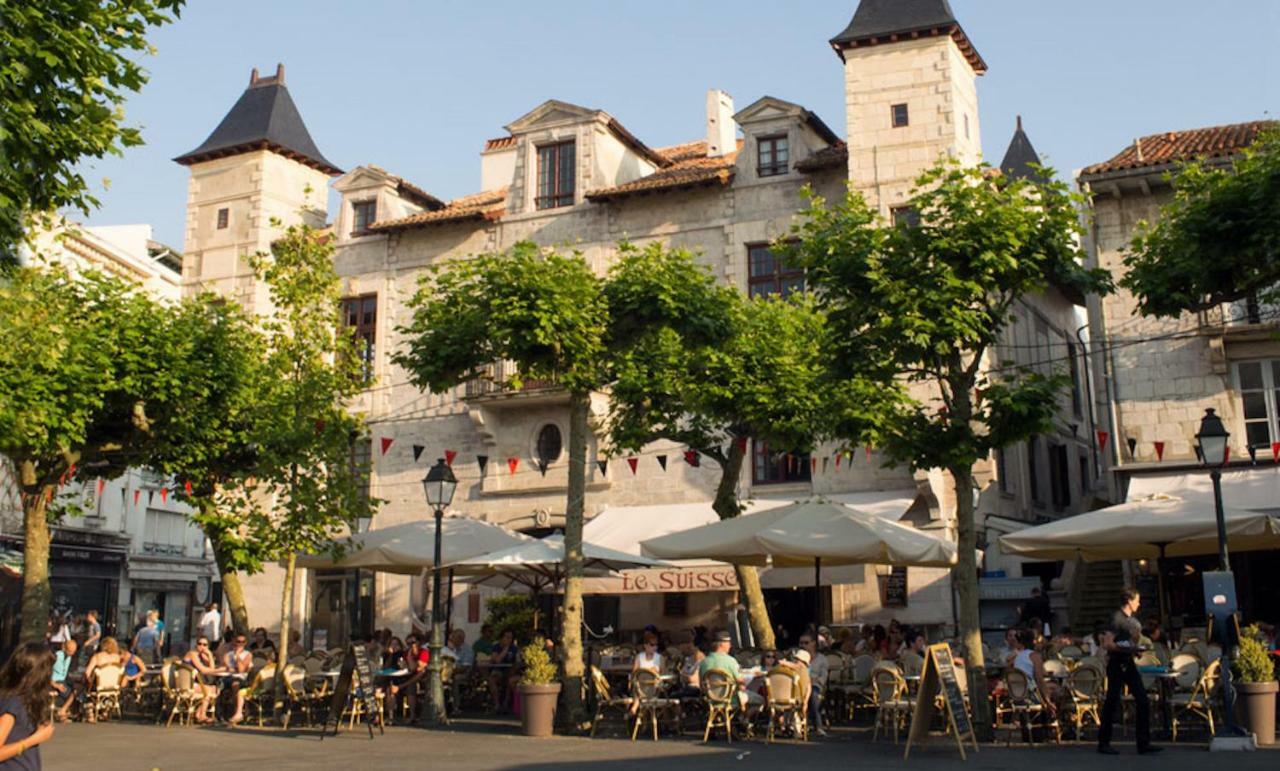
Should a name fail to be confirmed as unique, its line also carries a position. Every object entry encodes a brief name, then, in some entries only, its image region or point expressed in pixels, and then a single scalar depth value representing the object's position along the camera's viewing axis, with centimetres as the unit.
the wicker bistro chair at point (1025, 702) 1329
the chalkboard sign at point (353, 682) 1494
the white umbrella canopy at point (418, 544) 1933
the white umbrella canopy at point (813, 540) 1589
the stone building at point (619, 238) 2475
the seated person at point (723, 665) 1414
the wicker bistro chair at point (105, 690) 1775
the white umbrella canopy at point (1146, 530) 1553
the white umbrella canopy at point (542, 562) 1806
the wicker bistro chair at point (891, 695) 1376
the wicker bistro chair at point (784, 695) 1395
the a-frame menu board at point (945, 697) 1220
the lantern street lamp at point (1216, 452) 1352
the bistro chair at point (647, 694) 1440
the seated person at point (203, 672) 1738
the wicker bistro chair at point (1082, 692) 1353
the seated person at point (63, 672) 1806
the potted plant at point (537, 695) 1483
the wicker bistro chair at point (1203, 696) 1306
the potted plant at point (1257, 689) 1264
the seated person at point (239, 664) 1723
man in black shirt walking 1219
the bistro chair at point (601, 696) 1469
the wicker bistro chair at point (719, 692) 1408
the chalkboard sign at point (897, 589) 2341
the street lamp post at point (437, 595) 1661
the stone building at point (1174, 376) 2255
